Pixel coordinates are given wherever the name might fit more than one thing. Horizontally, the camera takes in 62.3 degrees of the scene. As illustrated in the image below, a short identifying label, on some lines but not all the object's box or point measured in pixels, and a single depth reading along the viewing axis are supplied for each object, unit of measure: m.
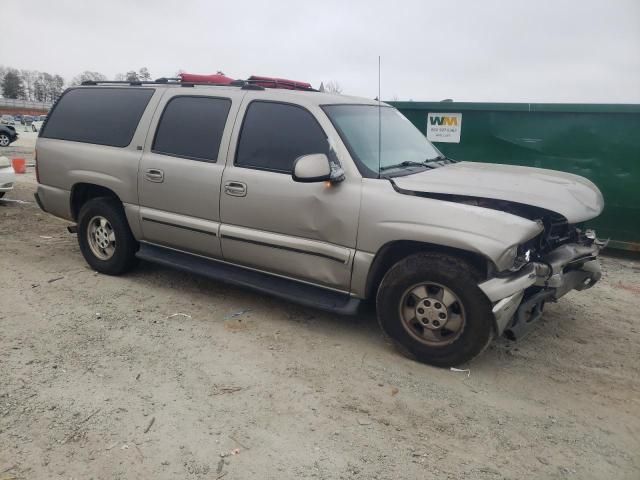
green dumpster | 6.72
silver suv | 3.46
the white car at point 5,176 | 8.44
